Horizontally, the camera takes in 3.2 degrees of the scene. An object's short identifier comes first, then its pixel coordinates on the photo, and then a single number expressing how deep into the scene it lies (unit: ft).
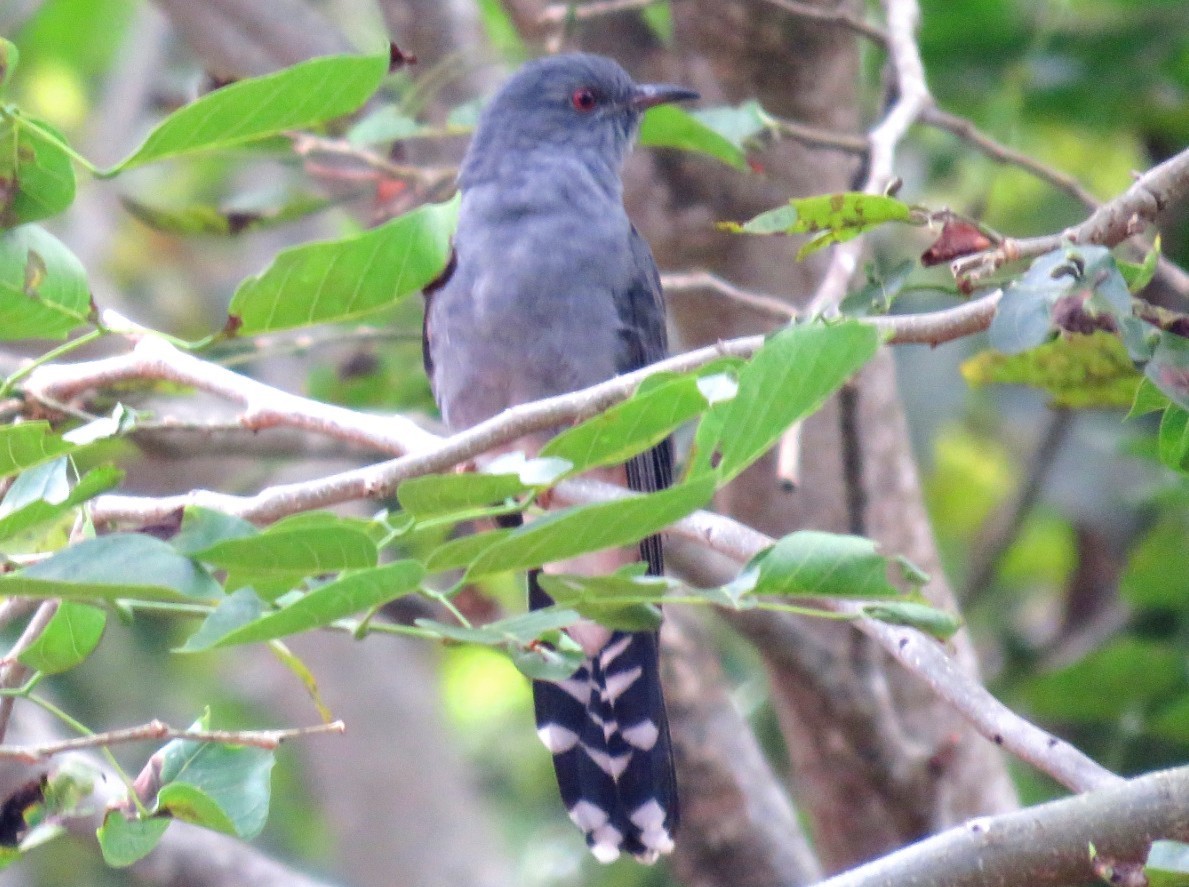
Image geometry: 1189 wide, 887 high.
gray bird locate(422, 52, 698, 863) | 17.47
